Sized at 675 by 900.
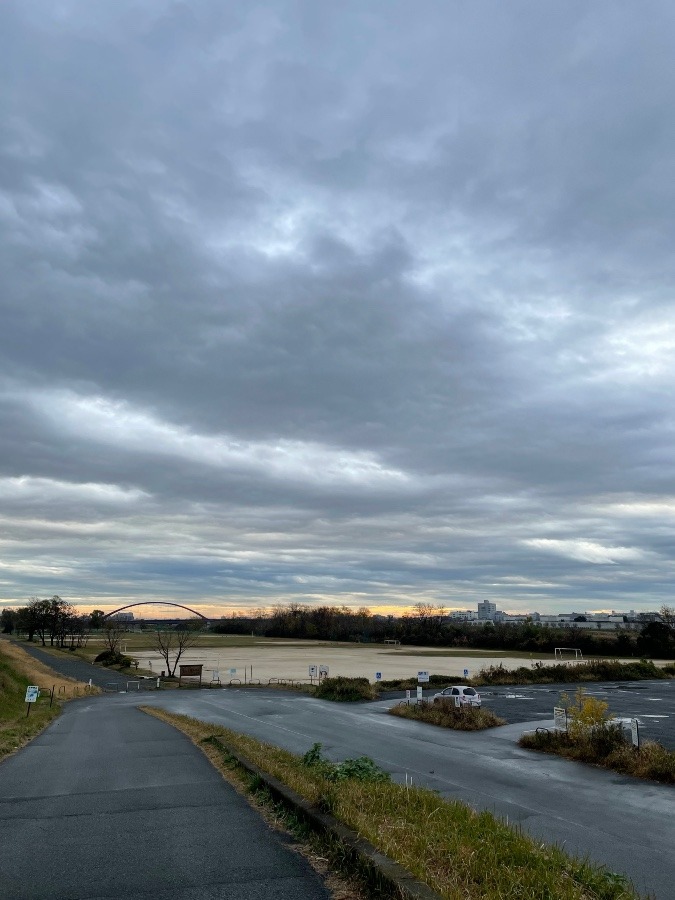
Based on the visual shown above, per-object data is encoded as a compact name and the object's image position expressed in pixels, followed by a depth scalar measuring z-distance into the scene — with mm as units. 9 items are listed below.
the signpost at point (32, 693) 28047
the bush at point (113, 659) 91050
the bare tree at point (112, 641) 106906
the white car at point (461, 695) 32969
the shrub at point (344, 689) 41812
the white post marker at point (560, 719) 21484
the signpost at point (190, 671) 67194
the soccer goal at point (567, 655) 100456
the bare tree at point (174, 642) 102606
